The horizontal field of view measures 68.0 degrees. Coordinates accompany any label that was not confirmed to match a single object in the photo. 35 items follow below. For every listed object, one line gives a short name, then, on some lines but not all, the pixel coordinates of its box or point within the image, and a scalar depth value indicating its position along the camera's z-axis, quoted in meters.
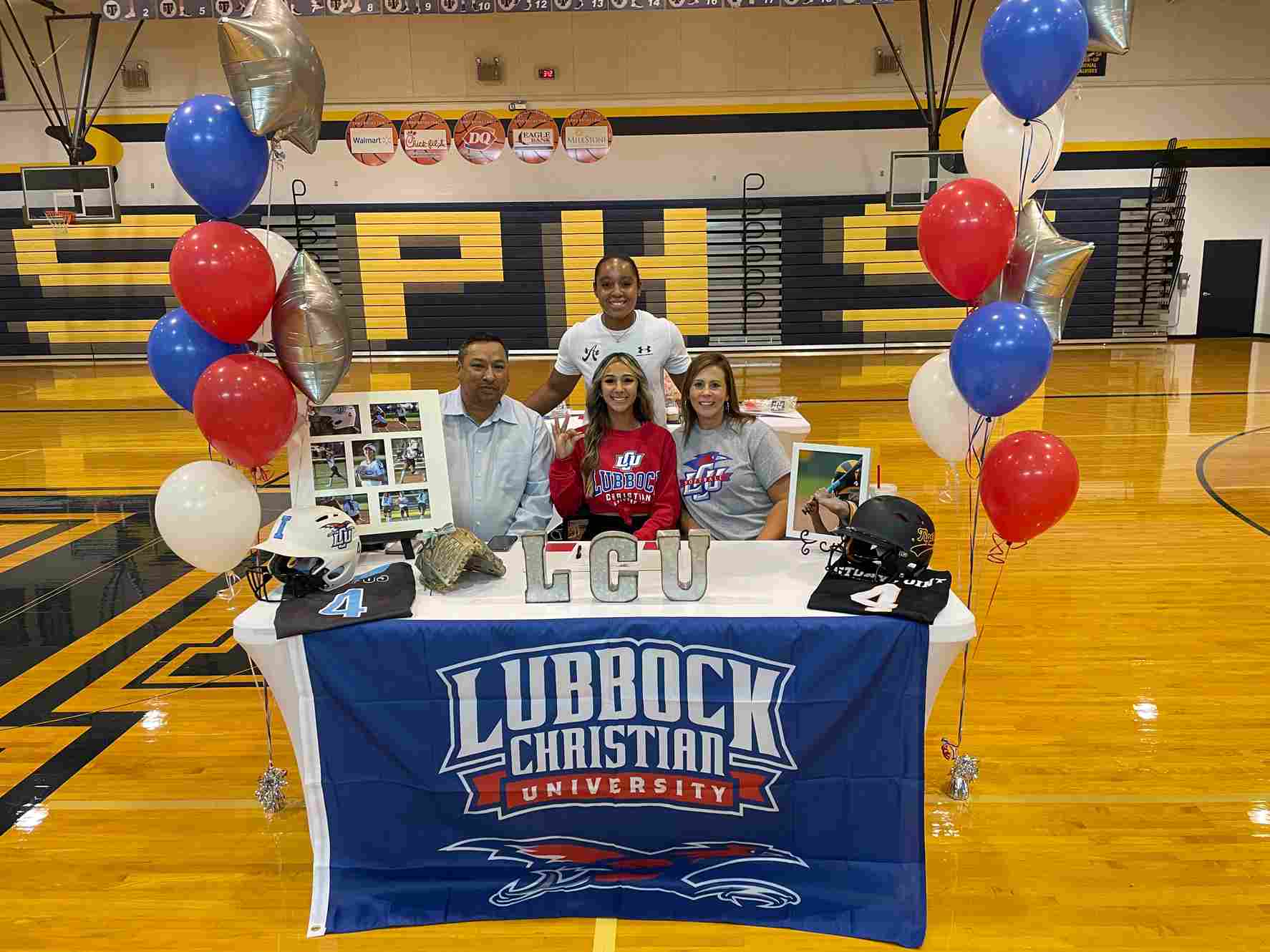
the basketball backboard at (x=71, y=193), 13.34
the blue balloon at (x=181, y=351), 3.00
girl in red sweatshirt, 3.66
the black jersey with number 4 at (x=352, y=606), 2.62
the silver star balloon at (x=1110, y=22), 2.96
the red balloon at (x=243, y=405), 2.81
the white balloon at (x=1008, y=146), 2.95
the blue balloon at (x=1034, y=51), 2.69
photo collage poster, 3.07
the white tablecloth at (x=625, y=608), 2.61
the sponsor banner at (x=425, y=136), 14.23
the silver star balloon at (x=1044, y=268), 2.90
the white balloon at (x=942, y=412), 3.12
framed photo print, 3.09
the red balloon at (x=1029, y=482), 2.95
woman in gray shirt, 3.69
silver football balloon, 2.92
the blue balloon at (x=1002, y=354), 2.78
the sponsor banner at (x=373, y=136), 14.20
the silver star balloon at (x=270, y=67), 2.71
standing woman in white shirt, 4.73
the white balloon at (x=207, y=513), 2.90
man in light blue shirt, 3.55
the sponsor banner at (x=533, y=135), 14.29
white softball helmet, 2.79
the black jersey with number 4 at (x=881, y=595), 2.58
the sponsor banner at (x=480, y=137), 14.22
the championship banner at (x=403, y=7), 9.76
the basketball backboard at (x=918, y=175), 12.49
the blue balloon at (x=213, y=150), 2.81
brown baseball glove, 2.80
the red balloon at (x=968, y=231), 2.79
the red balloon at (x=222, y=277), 2.76
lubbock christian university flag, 2.60
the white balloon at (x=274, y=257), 3.07
